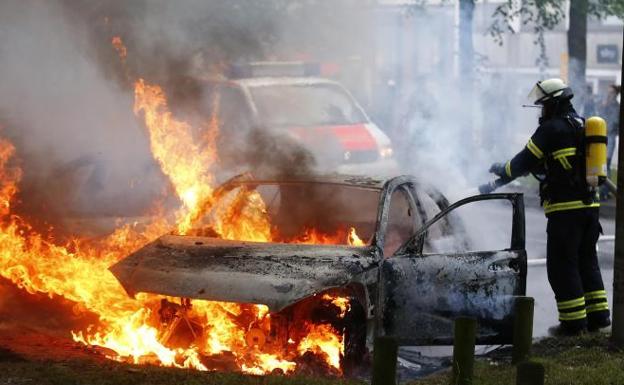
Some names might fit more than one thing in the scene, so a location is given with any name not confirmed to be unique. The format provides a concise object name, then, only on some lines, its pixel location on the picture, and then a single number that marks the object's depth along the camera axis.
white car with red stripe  23.78
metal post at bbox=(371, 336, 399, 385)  9.17
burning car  11.82
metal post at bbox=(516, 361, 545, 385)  8.87
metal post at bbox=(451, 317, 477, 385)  10.45
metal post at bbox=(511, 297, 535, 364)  12.12
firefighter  14.02
